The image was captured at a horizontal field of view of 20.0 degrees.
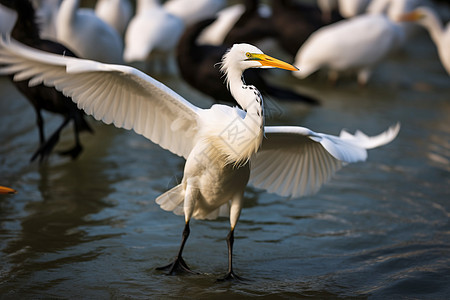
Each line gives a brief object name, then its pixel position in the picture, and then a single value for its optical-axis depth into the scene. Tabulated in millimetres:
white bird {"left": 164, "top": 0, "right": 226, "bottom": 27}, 19969
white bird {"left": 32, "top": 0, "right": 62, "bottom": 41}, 16205
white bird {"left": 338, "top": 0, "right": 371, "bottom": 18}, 20495
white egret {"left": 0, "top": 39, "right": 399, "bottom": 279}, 6770
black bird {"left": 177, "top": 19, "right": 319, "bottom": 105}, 12680
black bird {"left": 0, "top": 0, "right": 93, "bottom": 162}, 10433
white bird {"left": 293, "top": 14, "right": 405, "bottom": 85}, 16594
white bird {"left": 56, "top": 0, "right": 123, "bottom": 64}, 13961
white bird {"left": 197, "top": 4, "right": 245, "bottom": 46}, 19406
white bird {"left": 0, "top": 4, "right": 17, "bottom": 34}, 14523
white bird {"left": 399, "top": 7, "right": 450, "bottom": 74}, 16984
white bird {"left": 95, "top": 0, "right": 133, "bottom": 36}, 18250
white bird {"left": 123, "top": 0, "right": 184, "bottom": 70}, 16031
